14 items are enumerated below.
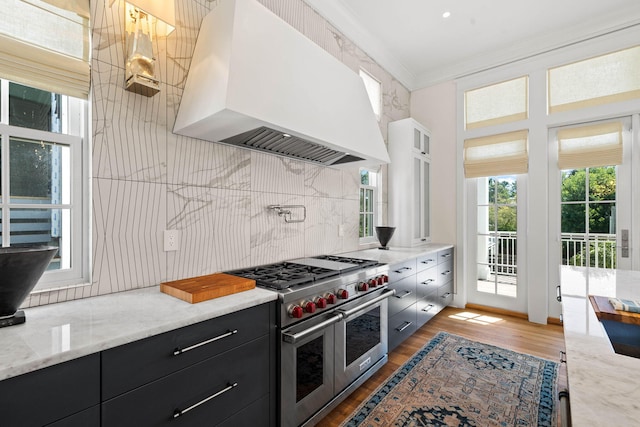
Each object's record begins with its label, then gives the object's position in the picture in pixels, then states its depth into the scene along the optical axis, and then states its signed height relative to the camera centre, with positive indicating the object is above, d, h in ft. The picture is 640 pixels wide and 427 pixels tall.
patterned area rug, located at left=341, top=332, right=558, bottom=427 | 5.98 -4.07
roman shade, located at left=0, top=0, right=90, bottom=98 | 3.96 +2.42
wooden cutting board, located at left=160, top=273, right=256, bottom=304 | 4.44 -1.18
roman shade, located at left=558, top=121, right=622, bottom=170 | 9.98 +2.34
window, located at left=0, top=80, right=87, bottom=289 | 4.23 +0.57
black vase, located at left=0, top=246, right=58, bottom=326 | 3.15 -0.64
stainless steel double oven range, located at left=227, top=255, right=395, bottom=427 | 5.08 -2.27
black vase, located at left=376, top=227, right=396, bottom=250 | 10.70 -0.73
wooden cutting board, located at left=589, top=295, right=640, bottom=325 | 3.45 -1.19
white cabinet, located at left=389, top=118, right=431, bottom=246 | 11.93 +1.26
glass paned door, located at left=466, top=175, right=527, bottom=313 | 11.94 -1.16
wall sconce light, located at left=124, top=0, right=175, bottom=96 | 4.84 +2.84
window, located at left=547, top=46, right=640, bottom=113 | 9.87 +4.59
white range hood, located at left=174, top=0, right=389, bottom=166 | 4.93 +2.31
